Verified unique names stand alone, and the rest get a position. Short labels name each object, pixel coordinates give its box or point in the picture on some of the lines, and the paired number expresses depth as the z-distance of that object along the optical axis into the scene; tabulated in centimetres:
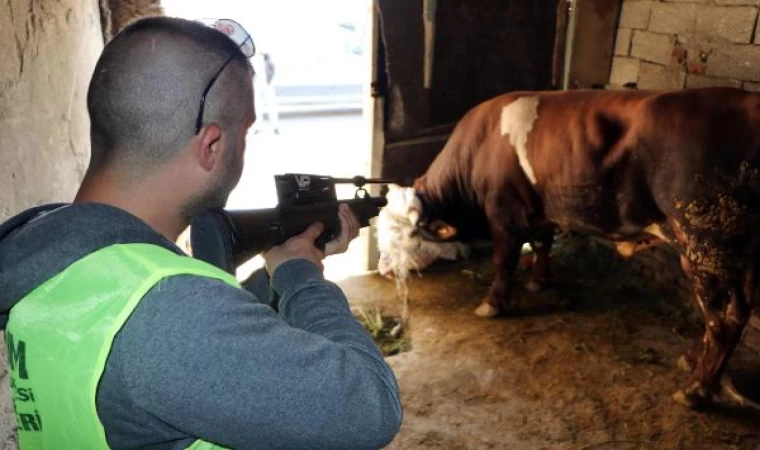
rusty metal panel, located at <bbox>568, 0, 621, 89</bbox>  504
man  88
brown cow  323
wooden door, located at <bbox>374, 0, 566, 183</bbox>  489
